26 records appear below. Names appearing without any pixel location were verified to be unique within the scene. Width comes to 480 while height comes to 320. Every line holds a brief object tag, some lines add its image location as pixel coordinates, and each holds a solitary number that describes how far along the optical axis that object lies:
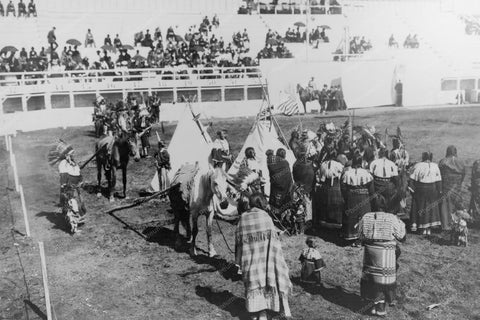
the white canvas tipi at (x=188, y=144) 14.59
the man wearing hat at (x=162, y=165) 13.75
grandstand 27.98
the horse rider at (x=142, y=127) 19.25
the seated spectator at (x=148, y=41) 34.22
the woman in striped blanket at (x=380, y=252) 8.32
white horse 10.60
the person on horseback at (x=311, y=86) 30.48
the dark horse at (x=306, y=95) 30.28
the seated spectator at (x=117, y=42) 32.81
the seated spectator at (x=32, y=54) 29.46
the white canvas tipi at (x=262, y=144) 13.74
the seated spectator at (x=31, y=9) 33.28
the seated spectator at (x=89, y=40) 33.84
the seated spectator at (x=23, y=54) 29.77
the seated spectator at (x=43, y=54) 29.82
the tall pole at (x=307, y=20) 36.00
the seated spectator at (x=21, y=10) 33.12
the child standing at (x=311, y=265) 9.44
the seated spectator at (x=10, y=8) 32.91
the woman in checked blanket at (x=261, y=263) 7.98
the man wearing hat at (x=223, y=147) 13.24
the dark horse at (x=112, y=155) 14.41
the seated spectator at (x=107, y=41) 33.12
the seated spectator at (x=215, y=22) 38.00
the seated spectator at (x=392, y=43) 40.22
